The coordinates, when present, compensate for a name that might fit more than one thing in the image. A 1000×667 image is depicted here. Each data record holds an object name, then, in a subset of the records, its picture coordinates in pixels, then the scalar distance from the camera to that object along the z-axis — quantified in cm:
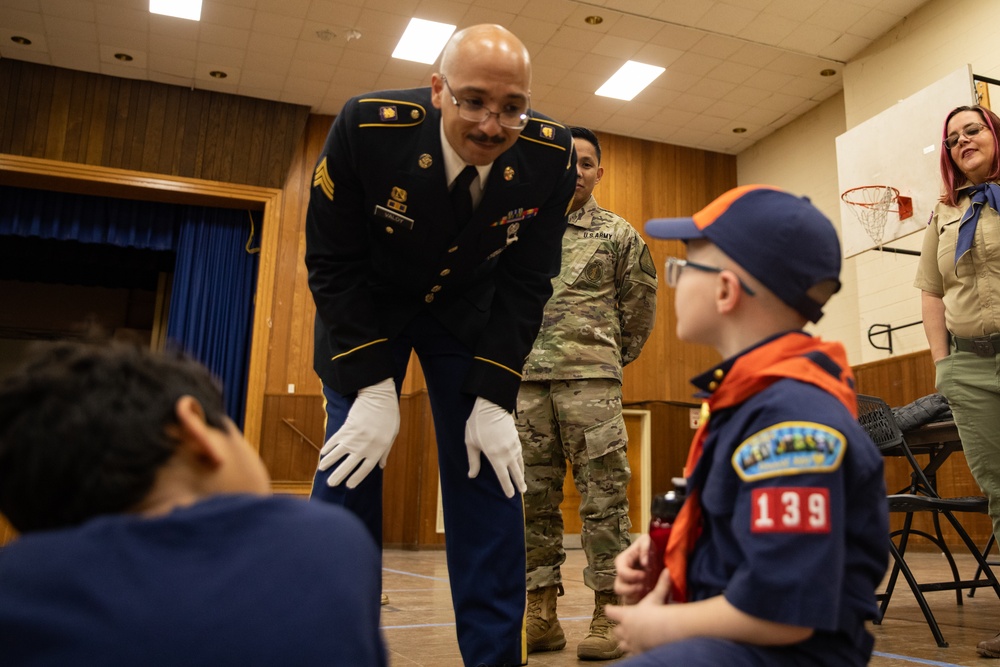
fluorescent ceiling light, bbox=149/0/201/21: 674
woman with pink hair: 240
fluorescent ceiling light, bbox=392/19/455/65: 713
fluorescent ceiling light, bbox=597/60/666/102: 773
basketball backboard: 562
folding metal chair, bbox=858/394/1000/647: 269
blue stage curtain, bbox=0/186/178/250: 788
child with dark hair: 57
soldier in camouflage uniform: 249
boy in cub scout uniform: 88
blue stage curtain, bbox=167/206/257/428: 820
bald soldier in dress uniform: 165
